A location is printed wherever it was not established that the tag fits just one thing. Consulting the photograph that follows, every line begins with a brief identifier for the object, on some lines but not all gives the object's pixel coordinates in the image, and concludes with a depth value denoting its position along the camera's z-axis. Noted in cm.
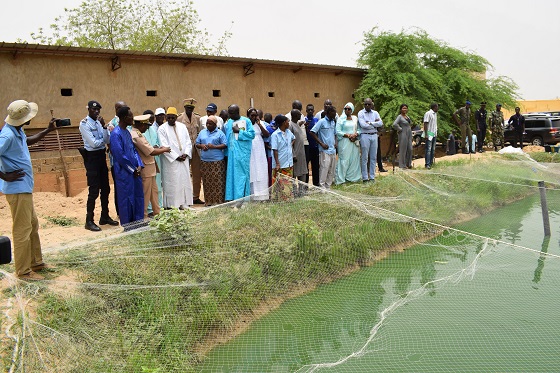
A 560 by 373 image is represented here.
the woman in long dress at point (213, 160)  788
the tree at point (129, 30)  2197
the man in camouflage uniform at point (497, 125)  1738
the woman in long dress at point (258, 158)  801
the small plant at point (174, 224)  574
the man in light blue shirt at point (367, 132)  994
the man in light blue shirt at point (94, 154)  696
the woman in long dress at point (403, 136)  1166
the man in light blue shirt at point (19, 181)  469
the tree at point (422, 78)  1703
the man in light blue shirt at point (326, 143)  909
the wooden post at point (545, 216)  799
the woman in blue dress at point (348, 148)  964
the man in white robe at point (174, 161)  761
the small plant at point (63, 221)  751
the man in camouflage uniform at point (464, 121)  1559
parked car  2025
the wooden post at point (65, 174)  1046
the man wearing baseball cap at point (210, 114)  863
